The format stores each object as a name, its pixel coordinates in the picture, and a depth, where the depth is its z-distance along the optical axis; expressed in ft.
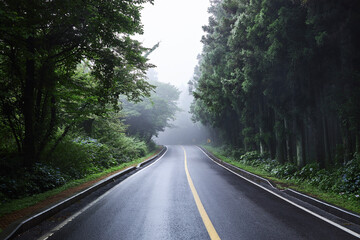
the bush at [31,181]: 21.45
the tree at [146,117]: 99.25
